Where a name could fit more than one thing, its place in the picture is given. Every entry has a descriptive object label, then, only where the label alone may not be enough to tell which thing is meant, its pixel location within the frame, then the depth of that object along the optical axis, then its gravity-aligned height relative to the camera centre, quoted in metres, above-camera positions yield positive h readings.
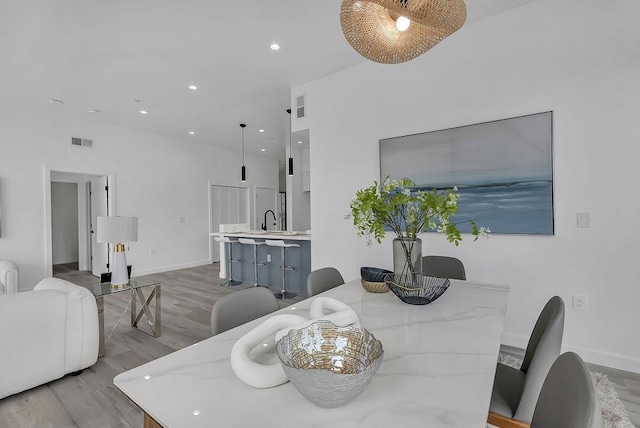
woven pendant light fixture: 1.28 +0.83
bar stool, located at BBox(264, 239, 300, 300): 4.58 -0.76
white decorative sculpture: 0.79 -0.39
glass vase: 1.58 -0.24
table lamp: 2.86 -0.22
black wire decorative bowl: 1.52 -0.40
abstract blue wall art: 2.56 +0.38
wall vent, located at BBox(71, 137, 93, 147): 5.28 +1.26
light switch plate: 2.41 -0.08
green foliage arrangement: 1.45 +0.01
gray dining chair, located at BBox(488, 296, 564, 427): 1.08 -0.61
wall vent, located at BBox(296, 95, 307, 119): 4.17 +1.43
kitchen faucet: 8.70 -0.18
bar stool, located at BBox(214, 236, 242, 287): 5.53 -0.80
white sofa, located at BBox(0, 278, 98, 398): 2.01 -0.86
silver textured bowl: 0.83 -0.39
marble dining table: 0.68 -0.46
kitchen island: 4.72 -0.82
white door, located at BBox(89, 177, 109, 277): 5.82 -0.01
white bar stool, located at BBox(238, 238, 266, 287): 5.08 -0.65
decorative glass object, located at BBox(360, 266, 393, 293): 1.74 -0.41
